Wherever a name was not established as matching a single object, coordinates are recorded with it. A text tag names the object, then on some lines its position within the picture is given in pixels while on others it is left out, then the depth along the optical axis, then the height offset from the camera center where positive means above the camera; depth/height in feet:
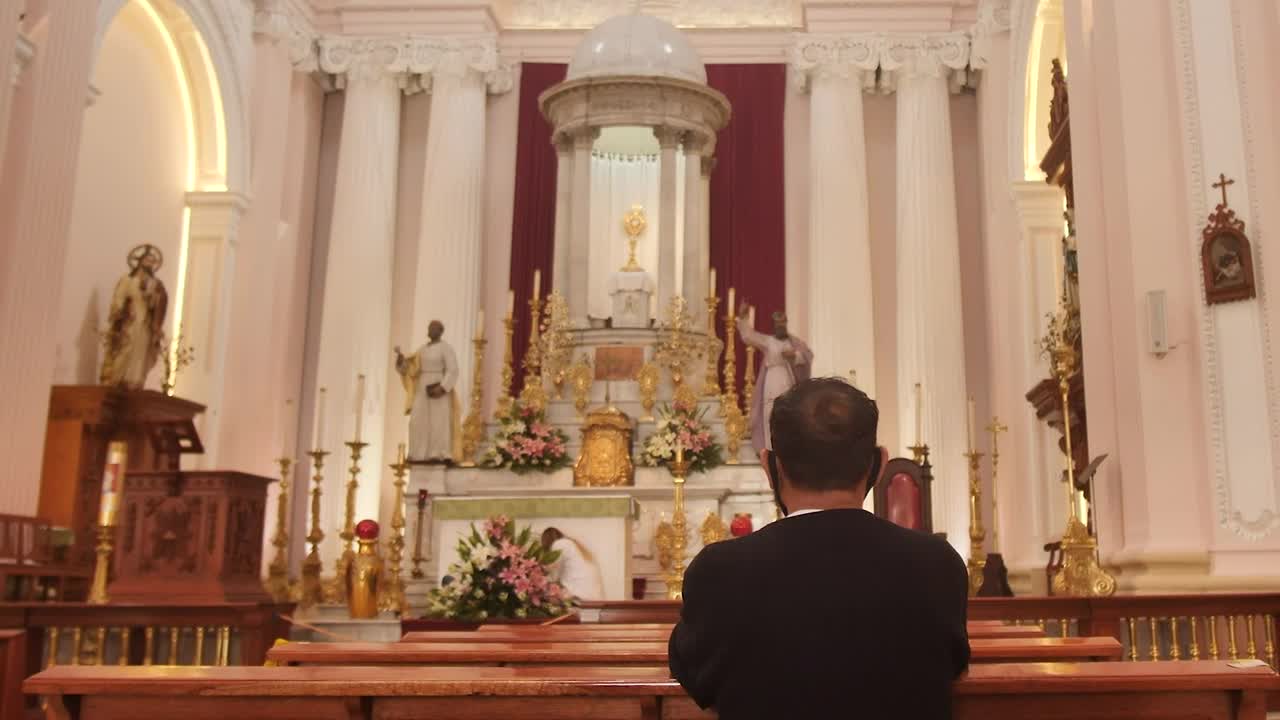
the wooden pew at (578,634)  15.33 -0.58
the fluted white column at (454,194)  56.08 +16.43
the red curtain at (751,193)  58.65 +17.36
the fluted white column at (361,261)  54.60 +13.30
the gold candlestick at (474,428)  45.37 +5.30
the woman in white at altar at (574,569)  31.40 +0.39
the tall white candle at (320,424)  35.65 +4.23
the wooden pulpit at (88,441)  40.50 +4.28
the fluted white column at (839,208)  55.26 +15.90
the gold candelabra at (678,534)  30.94 +1.30
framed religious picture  27.89 +7.00
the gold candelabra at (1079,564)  26.76 +0.64
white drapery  54.80 +15.57
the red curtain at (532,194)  59.26 +17.30
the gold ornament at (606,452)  43.19 +4.31
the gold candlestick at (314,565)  34.99 +0.43
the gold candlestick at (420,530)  41.19 +1.68
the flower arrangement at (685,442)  43.11 +4.63
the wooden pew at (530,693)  9.51 -0.77
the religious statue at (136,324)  43.45 +8.28
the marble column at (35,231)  34.27 +9.18
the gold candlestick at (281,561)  35.12 +0.53
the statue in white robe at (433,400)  45.44 +6.19
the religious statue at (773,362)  46.03 +7.79
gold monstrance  54.80 +14.63
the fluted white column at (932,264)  52.95 +13.26
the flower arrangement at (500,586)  27.22 -0.01
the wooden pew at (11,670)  17.85 -1.24
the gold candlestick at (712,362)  47.83 +8.15
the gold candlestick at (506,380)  45.32 +7.16
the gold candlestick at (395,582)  34.60 +0.02
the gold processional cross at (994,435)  37.08 +4.46
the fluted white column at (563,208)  52.29 +14.74
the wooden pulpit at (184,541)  28.76 +0.84
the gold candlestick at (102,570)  25.67 +0.16
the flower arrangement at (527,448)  43.24 +4.39
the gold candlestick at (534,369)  45.70 +8.01
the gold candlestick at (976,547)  31.32 +1.07
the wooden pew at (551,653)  12.25 -0.63
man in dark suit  8.36 -0.13
